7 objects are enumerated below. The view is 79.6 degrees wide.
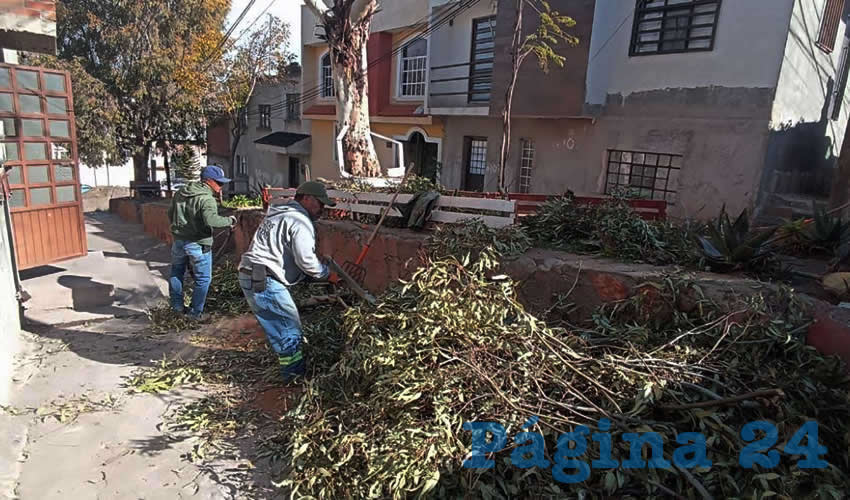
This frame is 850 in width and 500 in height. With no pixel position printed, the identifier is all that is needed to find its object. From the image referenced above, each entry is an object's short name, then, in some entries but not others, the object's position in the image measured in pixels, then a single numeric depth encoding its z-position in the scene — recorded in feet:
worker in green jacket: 18.53
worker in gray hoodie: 13.46
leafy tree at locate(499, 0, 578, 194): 28.17
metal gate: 20.48
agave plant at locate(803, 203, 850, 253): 15.49
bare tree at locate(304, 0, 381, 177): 27.30
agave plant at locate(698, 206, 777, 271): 13.57
